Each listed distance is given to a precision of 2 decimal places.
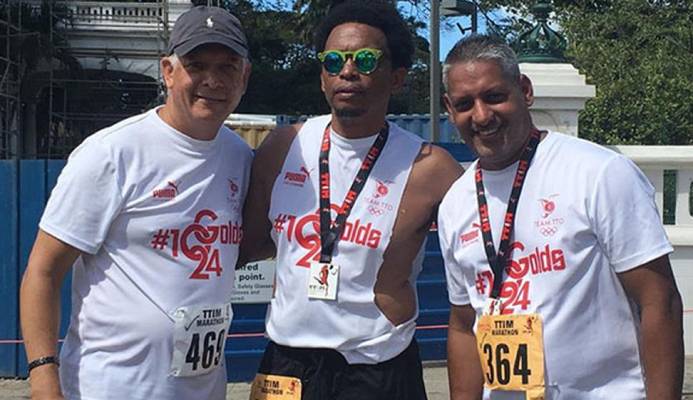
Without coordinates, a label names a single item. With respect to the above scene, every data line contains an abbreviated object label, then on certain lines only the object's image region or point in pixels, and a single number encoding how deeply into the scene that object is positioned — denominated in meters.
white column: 7.54
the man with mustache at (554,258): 2.62
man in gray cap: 2.87
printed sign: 7.64
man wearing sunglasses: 3.18
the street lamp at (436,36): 9.70
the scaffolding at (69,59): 22.83
